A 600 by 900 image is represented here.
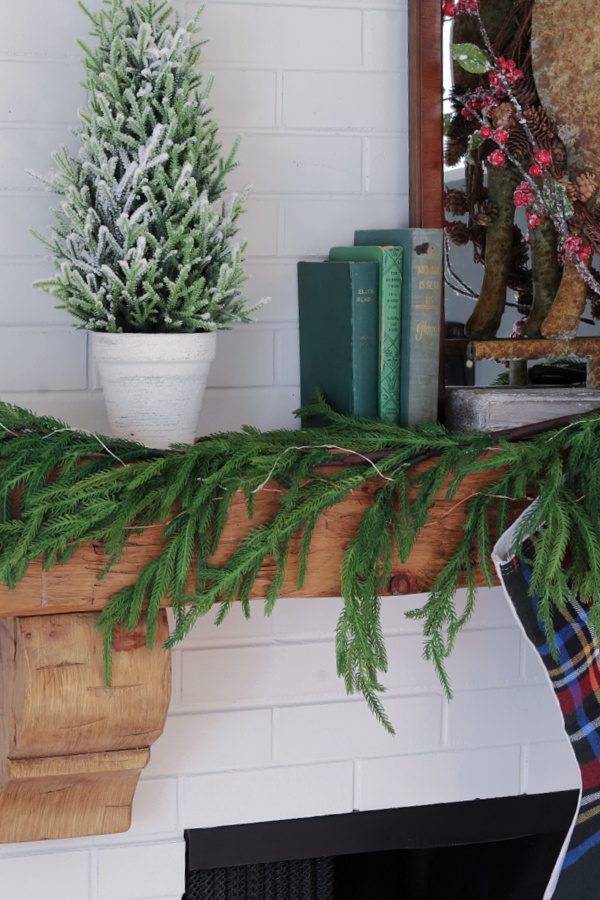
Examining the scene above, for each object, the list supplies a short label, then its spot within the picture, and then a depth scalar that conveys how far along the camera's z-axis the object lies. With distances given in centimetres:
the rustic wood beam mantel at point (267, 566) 210
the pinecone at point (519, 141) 229
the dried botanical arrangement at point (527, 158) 227
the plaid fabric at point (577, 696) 216
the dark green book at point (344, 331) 221
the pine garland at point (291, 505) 208
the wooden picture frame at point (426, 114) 230
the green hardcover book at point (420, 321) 222
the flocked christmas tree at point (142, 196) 211
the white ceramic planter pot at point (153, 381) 214
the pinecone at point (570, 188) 228
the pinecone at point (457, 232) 234
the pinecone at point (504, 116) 227
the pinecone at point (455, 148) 233
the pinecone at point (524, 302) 235
